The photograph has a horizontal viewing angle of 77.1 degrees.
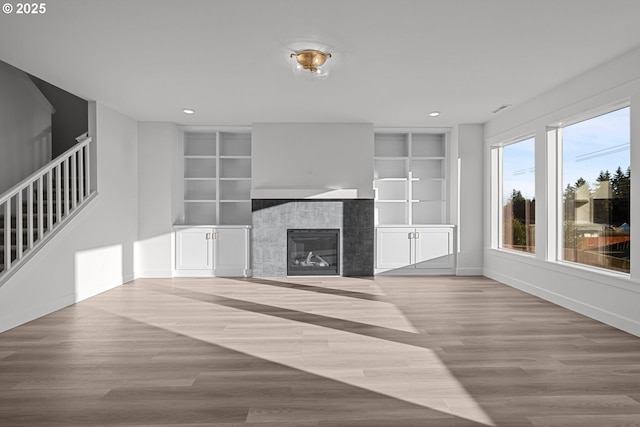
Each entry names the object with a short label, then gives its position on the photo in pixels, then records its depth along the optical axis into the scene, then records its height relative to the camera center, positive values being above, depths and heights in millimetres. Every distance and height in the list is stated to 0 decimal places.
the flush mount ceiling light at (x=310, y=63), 3604 +1395
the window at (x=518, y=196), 5422 +264
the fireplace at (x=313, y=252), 6617 -618
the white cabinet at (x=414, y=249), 6750 -581
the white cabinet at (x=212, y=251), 6574 -593
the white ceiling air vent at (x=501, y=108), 5470 +1487
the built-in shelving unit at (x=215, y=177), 7047 +668
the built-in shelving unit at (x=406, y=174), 7191 +730
